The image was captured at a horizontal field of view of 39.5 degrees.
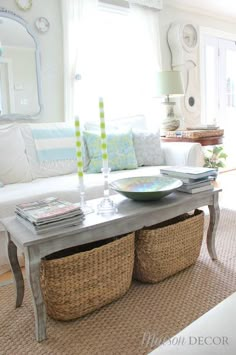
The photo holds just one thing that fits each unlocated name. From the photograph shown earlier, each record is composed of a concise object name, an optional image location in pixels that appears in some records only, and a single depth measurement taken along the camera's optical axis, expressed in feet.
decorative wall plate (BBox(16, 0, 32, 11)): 9.36
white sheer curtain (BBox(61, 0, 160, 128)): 10.41
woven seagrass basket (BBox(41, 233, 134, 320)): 4.69
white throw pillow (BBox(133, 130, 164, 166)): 9.68
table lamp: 11.15
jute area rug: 4.43
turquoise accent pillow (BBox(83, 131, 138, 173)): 8.97
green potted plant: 14.40
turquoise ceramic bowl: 5.39
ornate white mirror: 9.14
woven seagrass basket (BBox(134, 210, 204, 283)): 5.61
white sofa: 6.79
